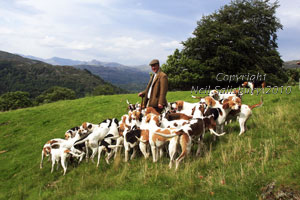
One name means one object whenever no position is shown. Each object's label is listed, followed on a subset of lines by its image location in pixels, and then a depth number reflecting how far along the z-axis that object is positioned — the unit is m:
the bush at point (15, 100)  60.73
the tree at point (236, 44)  29.77
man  7.61
